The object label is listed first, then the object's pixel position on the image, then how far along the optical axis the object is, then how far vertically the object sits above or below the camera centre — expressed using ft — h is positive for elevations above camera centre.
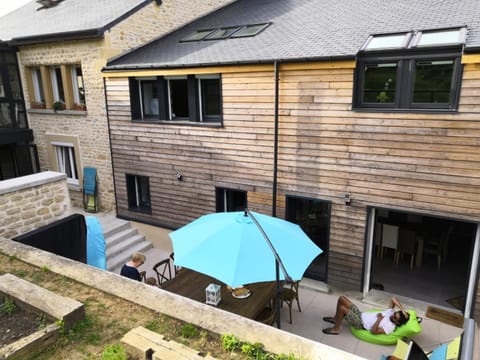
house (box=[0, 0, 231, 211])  35.12 +2.86
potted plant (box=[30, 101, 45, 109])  42.06 -1.34
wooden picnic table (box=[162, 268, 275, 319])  18.78 -11.11
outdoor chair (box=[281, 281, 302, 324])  22.44 -12.64
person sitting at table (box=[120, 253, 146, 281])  21.99 -10.59
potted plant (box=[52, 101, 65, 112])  39.52 -1.39
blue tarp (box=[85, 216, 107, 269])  26.96 -11.25
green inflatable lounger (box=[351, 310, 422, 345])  20.08 -13.76
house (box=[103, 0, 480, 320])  21.36 -2.94
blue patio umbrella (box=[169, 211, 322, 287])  15.78 -7.30
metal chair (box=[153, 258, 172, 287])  28.47 -14.88
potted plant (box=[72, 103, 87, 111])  38.17 -1.48
